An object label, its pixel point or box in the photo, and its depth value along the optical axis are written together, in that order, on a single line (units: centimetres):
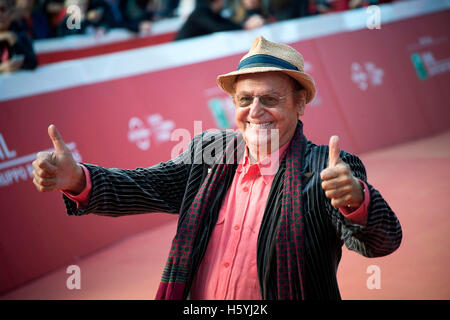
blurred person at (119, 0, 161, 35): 887
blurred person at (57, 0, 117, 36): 689
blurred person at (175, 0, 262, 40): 704
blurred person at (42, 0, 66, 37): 768
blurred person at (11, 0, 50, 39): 695
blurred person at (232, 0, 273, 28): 806
